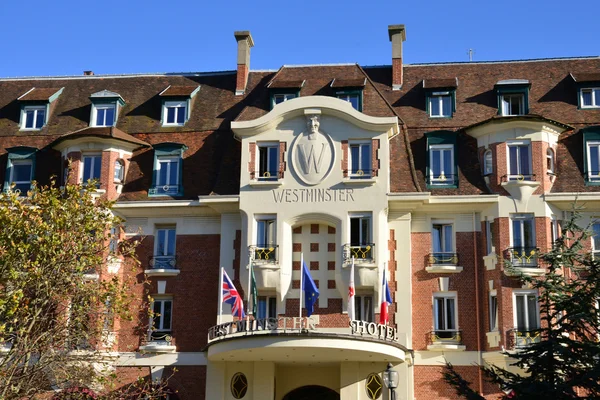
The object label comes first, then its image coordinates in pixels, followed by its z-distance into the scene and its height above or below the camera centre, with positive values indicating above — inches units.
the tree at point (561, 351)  946.7 -27.7
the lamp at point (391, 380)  1062.4 -64.0
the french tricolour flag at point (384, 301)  1334.9 +28.2
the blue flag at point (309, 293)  1320.1 +37.0
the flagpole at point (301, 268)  1315.2 +72.6
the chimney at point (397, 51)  1640.9 +461.6
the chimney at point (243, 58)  1658.5 +451.7
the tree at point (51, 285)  1060.5 +34.8
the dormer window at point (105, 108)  1628.9 +351.7
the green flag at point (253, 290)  1369.3 +40.8
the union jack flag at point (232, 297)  1348.4 +30.3
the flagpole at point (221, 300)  1413.6 +27.4
